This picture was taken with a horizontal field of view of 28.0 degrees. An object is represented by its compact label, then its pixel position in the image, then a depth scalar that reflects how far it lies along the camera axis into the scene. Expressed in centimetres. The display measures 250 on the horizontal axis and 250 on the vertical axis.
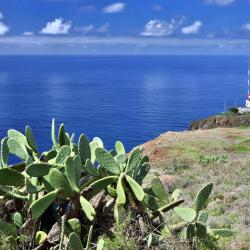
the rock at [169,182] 1764
